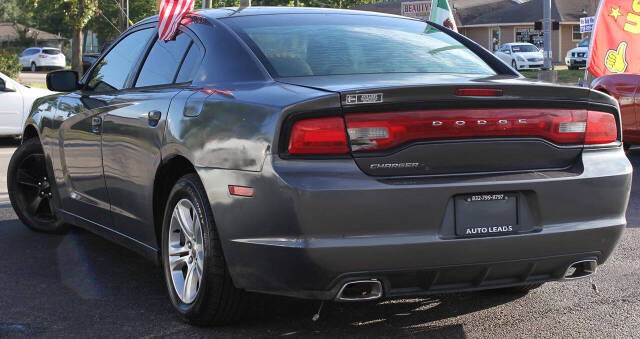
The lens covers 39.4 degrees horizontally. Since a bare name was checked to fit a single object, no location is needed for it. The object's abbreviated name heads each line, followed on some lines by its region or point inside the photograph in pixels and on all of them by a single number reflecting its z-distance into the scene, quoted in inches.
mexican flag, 568.4
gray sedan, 144.7
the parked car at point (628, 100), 457.4
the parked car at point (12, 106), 567.2
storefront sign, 777.6
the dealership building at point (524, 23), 2340.1
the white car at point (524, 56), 1803.6
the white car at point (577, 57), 1772.9
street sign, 1019.8
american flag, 205.5
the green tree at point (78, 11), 1441.9
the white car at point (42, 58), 2356.1
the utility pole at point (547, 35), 1170.0
